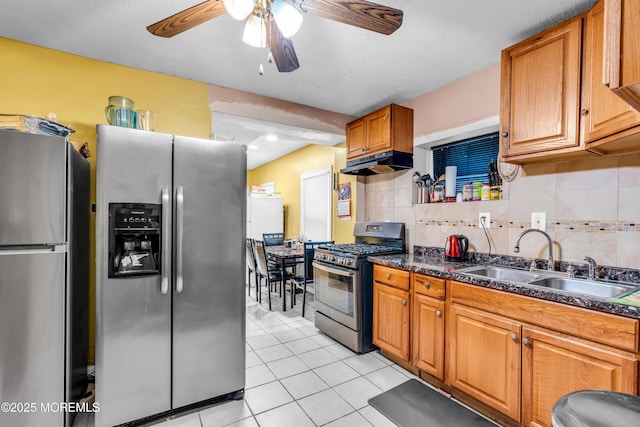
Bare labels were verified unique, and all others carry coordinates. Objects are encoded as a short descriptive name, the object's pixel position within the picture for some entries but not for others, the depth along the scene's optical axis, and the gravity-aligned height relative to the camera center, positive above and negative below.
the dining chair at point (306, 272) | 3.70 -0.80
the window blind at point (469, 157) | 2.60 +0.52
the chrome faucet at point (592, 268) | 1.76 -0.33
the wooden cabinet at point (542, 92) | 1.71 +0.75
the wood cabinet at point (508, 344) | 1.31 -0.73
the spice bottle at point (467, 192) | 2.59 +0.17
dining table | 3.80 -0.60
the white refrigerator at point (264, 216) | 5.78 -0.11
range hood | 2.96 +0.50
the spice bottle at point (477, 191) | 2.51 +0.18
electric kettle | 2.45 -0.30
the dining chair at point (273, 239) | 5.16 -0.50
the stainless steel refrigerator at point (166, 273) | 1.71 -0.39
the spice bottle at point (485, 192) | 2.42 +0.17
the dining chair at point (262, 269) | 3.91 -0.81
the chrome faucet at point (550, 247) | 1.96 -0.24
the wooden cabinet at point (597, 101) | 1.47 +0.59
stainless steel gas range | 2.66 -0.69
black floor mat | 1.81 -1.29
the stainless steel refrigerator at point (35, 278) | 1.48 -0.36
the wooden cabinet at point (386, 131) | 2.96 +0.84
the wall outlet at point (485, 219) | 2.39 -0.06
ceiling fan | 1.26 +0.89
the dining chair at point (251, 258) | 4.26 -0.70
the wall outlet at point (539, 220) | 2.05 -0.05
